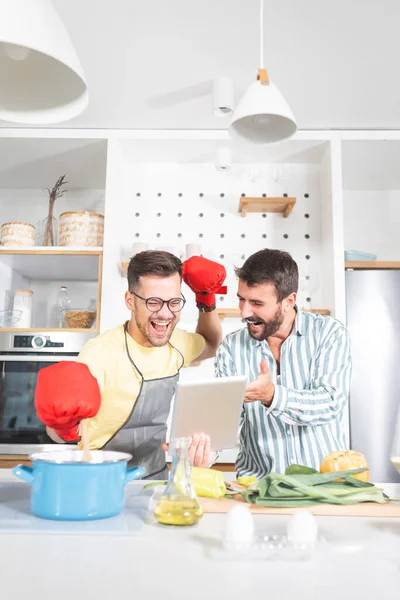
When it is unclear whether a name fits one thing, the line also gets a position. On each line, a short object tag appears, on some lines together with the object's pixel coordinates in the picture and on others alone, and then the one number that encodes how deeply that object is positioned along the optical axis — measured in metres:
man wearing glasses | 1.79
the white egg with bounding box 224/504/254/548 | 0.78
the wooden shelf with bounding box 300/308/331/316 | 2.95
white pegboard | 3.26
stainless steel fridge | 2.76
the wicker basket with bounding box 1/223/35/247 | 2.99
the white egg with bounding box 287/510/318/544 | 0.78
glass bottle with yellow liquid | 0.90
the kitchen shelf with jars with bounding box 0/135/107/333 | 2.97
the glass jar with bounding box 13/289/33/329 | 3.08
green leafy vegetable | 1.04
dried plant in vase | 3.08
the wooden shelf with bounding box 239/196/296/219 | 3.01
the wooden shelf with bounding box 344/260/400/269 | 2.92
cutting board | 1.01
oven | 2.79
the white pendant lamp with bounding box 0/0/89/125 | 1.10
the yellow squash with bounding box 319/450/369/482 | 1.20
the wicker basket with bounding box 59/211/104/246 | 2.97
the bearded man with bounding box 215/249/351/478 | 1.77
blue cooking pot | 0.90
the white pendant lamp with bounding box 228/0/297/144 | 1.56
